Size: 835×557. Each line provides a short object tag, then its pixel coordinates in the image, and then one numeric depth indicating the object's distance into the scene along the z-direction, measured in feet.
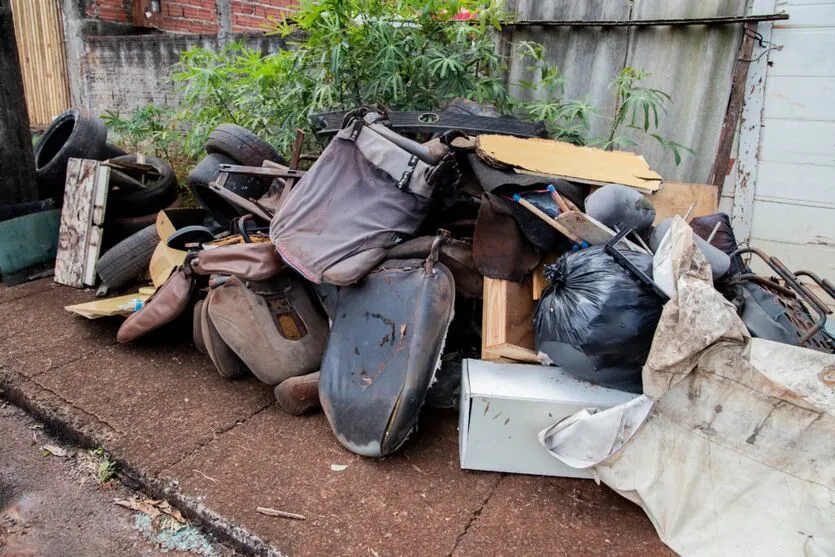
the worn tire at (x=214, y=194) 10.36
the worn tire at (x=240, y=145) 10.75
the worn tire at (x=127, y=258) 10.68
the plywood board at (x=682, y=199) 8.43
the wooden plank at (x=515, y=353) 6.75
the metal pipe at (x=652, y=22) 10.13
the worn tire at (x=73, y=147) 12.89
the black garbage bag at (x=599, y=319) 5.68
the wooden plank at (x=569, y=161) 7.65
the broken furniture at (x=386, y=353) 6.19
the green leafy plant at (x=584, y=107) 10.81
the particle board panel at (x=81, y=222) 11.23
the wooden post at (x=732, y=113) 10.43
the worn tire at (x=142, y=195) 12.03
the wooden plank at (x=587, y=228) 6.51
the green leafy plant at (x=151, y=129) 17.29
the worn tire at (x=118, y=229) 12.02
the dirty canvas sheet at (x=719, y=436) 4.82
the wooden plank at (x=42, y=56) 22.06
